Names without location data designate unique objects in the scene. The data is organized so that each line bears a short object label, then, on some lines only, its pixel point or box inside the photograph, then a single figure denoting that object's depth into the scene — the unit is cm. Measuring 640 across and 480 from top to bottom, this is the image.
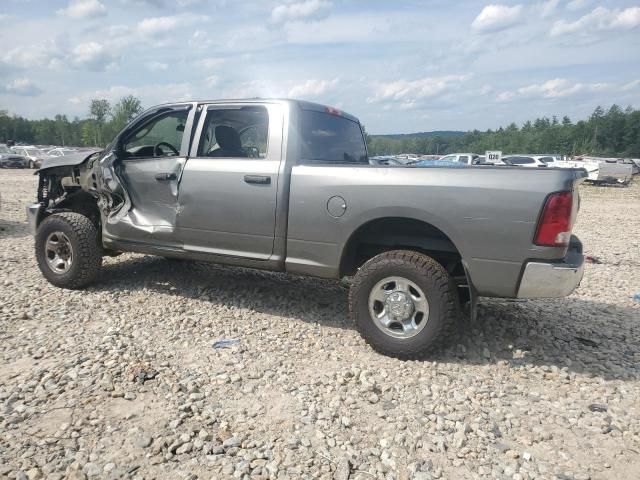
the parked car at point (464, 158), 3216
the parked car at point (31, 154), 3362
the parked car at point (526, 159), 2923
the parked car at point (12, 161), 3173
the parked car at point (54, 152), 3395
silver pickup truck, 338
